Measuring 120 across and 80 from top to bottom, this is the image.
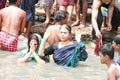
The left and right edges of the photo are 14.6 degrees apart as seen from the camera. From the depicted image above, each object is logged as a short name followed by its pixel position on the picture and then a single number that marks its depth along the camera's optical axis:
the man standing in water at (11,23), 9.98
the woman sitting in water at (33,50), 8.98
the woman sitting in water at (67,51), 8.74
